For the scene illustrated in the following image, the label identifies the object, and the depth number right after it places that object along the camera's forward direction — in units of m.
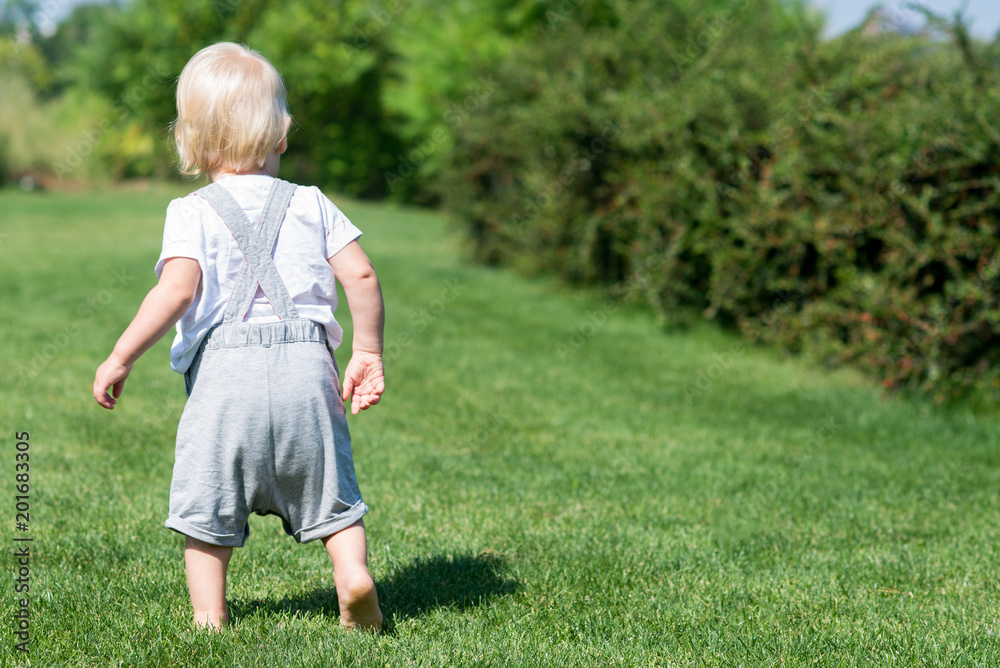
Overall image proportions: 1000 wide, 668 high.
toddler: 5.13
